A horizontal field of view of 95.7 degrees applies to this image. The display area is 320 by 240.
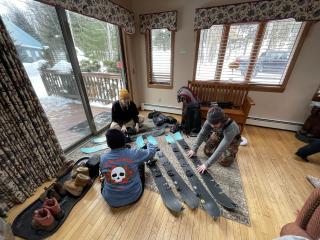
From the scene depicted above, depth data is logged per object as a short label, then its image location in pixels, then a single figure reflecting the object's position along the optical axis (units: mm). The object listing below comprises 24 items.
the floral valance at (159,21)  2720
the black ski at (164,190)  1420
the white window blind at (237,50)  2523
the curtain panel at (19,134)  1281
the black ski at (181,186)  1469
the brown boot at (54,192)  1500
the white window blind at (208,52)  2703
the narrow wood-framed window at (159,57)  3041
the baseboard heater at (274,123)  2746
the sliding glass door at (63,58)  1583
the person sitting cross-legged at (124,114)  2461
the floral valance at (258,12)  2070
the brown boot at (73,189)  1556
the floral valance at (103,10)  1674
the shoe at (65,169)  1796
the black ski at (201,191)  1394
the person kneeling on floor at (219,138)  1534
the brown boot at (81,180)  1593
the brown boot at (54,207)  1324
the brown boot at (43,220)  1234
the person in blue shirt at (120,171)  1315
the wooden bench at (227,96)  2543
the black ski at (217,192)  1443
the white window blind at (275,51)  2336
